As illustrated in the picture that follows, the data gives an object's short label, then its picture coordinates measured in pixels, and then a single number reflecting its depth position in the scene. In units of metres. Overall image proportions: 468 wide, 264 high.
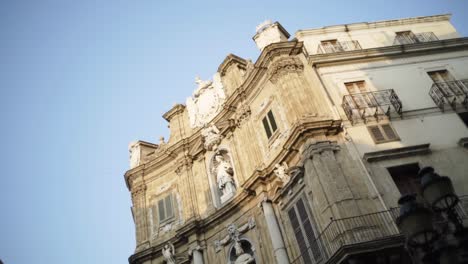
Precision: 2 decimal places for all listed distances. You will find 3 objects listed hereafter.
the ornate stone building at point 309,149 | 14.27
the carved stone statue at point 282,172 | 16.56
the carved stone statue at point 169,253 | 19.70
